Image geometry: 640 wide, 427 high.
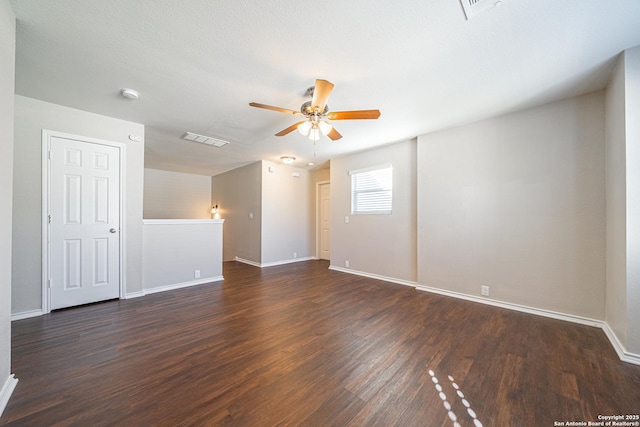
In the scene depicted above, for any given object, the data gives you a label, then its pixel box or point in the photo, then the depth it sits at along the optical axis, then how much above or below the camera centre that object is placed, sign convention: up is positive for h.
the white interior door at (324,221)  6.42 -0.21
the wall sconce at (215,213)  6.90 +0.00
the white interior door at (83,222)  2.81 -0.13
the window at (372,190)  4.36 +0.47
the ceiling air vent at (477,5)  1.47 +1.36
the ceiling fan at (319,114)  2.07 +1.02
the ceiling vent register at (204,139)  3.82 +1.29
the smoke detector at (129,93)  2.47 +1.31
